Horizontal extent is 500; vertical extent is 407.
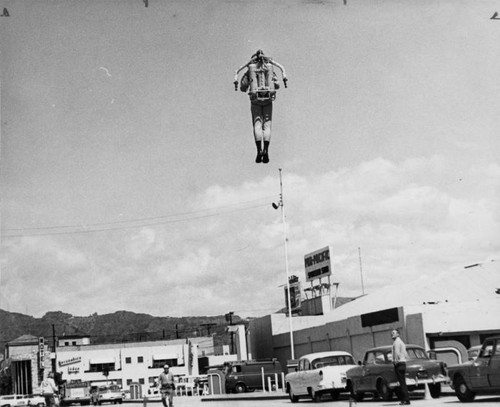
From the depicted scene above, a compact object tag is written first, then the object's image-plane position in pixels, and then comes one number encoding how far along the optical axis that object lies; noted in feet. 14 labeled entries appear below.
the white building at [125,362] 260.21
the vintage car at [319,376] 72.18
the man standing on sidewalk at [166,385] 69.67
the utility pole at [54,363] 255.37
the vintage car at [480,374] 52.70
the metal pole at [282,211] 131.03
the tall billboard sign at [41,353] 234.50
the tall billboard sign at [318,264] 174.91
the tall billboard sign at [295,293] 194.80
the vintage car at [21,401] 159.84
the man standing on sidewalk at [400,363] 53.88
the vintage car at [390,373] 62.54
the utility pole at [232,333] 262.67
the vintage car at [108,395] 141.20
